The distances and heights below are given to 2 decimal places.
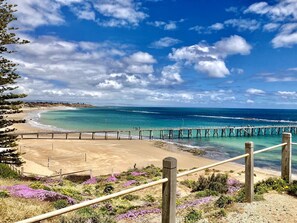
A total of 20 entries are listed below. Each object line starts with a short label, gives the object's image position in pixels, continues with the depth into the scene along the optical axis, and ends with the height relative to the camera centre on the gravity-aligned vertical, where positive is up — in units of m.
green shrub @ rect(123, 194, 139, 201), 9.08 -3.50
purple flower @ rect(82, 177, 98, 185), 13.43 -4.28
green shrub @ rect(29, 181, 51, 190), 8.54 -2.99
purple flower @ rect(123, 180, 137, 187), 12.07 -3.96
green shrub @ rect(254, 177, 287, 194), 5.70 -1.88
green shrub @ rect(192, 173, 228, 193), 8.03 -2.71
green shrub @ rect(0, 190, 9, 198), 6.45 -2.49
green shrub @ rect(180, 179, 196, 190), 11.40 -3.74
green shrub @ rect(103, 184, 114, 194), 10.87 -3.84
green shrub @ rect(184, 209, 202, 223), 4.65 -2.20
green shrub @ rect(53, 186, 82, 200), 8.59 -3.32
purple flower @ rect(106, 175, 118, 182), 13.74 -4.23
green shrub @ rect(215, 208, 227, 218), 4.63 -2.07
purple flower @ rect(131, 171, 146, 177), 14.90 -4.18
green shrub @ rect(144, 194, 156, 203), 8.87 -3.49
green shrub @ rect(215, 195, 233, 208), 5.14 -2.05
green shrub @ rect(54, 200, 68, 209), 6.38 -2.72
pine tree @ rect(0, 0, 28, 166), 13.49 +0.86
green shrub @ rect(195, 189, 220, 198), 7.09 -2.60
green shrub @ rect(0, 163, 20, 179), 11.91 -3.52
